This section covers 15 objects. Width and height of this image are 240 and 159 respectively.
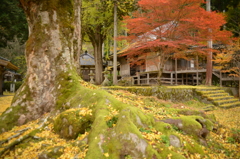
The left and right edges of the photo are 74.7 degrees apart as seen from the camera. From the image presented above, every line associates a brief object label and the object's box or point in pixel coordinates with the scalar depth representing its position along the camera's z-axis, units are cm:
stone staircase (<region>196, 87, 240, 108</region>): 1148
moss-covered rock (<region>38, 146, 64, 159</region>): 312
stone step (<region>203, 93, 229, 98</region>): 1178
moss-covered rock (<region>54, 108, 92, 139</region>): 385
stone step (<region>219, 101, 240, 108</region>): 1103
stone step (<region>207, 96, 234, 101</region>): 1152
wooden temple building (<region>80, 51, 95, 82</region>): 2572
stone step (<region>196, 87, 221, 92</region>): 1220
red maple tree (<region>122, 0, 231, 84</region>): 998
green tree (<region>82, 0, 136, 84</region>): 1547
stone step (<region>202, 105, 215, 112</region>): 1008
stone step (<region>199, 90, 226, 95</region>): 1207
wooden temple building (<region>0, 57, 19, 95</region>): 1749
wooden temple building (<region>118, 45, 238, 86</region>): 1700
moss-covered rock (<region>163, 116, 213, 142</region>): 443
